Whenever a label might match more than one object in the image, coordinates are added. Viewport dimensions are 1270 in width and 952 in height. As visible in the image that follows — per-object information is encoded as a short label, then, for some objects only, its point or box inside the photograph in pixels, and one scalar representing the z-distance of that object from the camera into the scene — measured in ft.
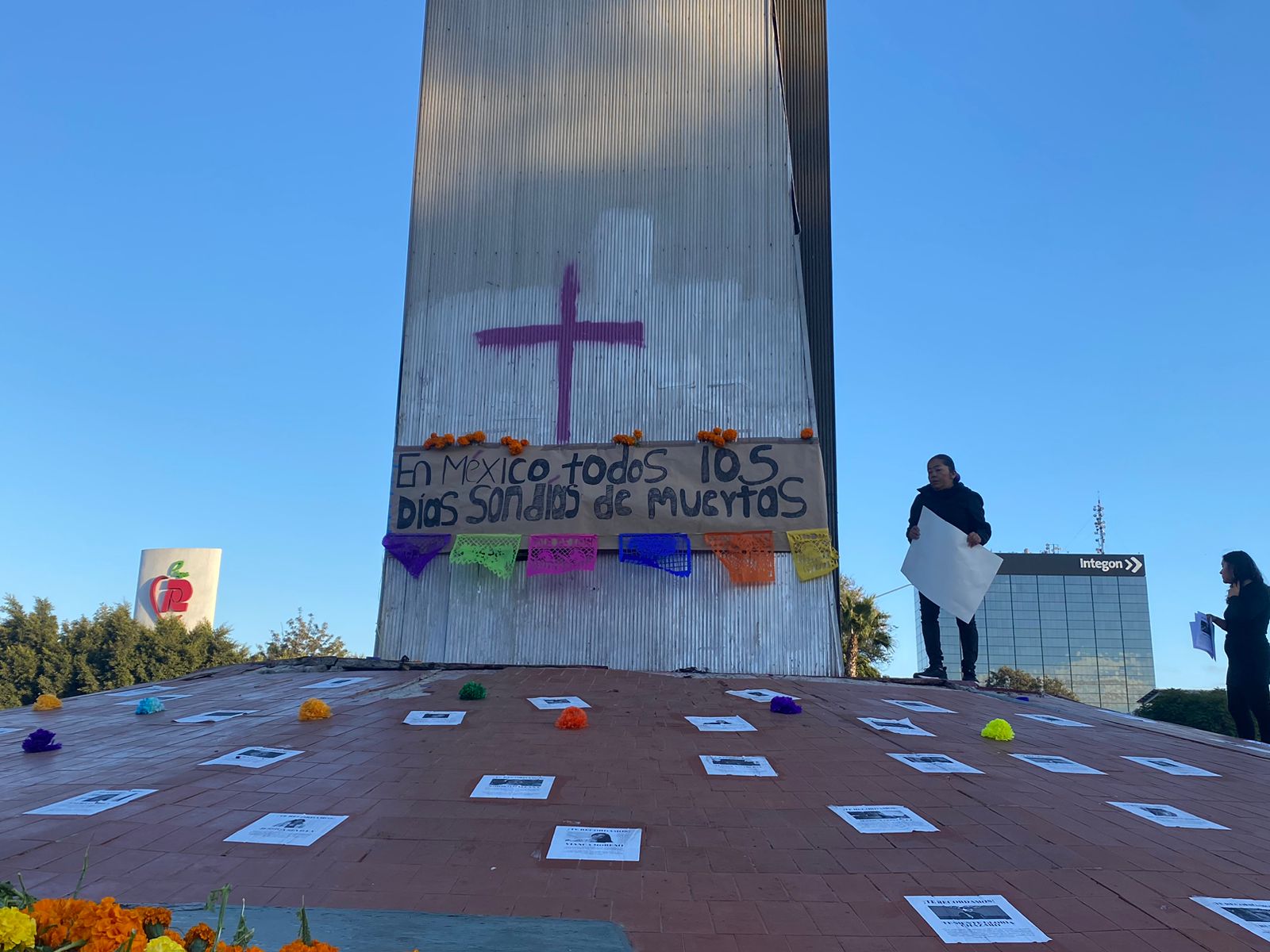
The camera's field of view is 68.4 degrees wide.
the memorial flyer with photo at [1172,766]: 19.25
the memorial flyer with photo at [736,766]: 17.28
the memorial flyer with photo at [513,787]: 15.74
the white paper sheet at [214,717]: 22.31
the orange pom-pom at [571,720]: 20.58
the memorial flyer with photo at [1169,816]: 15.05
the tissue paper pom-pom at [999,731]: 20.95
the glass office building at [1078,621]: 345.31
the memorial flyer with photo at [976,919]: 10.64
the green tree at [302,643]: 137.90
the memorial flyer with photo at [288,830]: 13.51
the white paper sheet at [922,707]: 24.33
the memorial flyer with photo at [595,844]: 12.99
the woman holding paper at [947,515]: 30.63
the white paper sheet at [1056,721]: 23.93
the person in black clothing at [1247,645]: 25.81
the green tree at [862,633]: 88.53
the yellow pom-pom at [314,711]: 21.75
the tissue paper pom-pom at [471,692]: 23.80
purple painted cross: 36.88
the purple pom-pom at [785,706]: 22.63
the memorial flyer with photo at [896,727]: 21.21
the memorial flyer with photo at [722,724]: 20.98
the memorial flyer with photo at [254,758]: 17.63
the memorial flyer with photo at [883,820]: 14.20
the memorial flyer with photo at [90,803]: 14.82
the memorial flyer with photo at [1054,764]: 18.56
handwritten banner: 33.91
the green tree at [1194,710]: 66.39
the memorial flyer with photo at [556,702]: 23.20
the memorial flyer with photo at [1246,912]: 10.91
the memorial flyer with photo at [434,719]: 21.42
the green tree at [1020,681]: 153.48
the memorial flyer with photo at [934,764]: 17.70
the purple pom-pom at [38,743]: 19.74
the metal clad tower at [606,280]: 33.99
